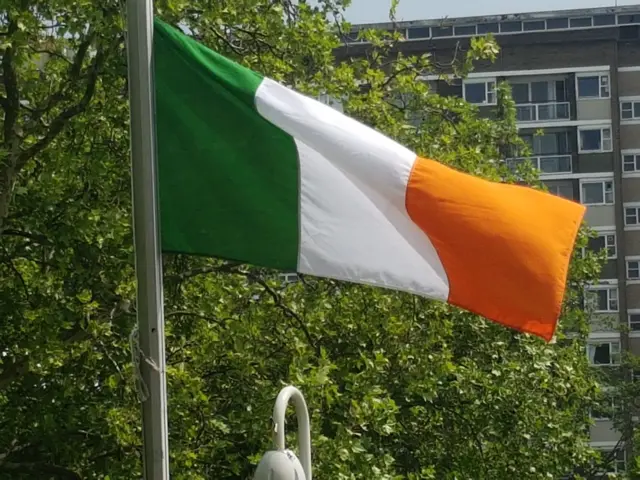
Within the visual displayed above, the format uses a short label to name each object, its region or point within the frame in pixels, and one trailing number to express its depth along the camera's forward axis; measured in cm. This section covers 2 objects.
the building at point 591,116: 4928
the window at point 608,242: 4909
